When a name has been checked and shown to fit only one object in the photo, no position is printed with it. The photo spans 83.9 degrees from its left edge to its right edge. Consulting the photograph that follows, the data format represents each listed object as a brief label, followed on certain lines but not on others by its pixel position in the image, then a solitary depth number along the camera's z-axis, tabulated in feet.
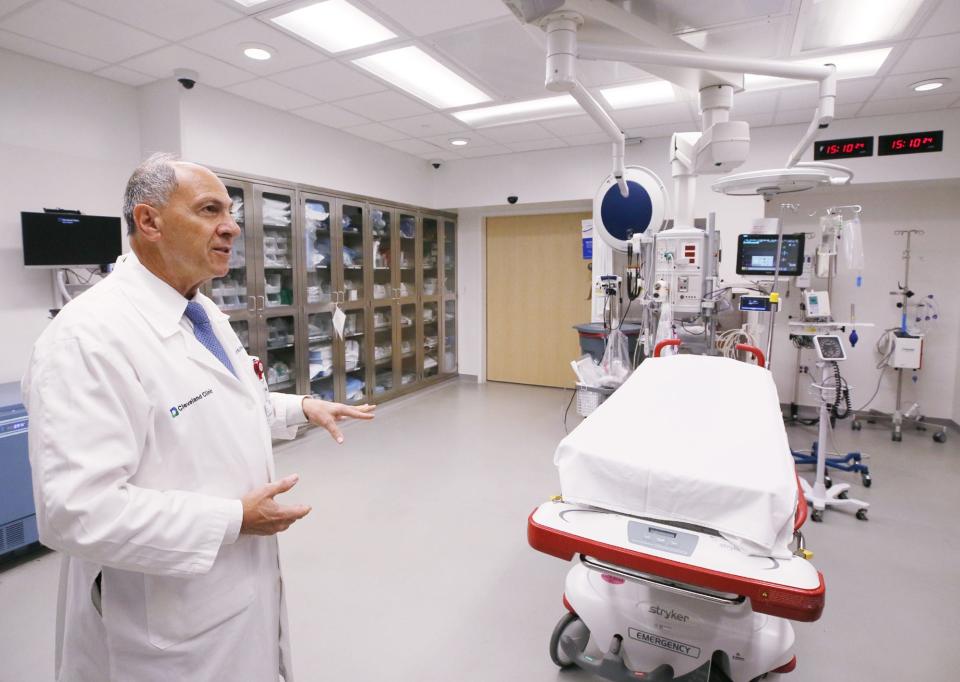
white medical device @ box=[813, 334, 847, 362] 10.80
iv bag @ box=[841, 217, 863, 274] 12.30
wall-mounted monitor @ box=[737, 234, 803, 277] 11.43
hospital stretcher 4.20
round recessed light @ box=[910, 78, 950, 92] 12.00
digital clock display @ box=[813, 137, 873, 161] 14.79
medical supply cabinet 13.93
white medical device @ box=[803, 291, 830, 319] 12.36
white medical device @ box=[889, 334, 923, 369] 14.85
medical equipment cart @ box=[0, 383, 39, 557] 8.53
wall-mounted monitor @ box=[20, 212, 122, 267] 10.17
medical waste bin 14.59
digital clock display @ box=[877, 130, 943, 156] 14.10
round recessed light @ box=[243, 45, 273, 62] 10.26
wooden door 21.02
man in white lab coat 3.11
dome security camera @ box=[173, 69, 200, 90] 11.43
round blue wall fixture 11.43
